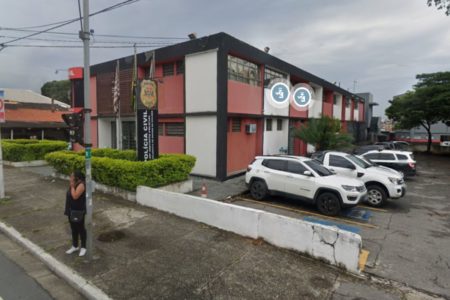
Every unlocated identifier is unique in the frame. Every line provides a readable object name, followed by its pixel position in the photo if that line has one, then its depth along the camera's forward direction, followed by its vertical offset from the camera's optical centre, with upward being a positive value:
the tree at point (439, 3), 12.24 +6.00
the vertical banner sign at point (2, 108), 8.88 +0.71
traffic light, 4.91 +0.08
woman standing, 5.09 -1.39
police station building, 12.38 +1.63
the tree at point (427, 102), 24.83 +3.07
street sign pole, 8.89 +0.44
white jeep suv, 8.09 -1.71
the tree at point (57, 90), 52.56 +8.21
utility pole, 4.91 +0.10
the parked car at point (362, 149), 16.84 -1.11
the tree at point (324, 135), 16.80 -0.20
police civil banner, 9.62 +0.38
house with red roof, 25.28 +0.76
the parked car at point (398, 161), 13.77 -1.49
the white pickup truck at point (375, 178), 9.34 -1.65
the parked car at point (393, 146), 21.19 -1.14
